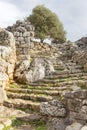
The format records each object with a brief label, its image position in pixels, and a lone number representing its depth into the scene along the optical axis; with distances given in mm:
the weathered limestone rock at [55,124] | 3160
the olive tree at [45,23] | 14112
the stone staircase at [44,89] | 4028
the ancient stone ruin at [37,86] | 3212
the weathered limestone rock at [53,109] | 3323
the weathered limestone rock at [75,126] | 2953
